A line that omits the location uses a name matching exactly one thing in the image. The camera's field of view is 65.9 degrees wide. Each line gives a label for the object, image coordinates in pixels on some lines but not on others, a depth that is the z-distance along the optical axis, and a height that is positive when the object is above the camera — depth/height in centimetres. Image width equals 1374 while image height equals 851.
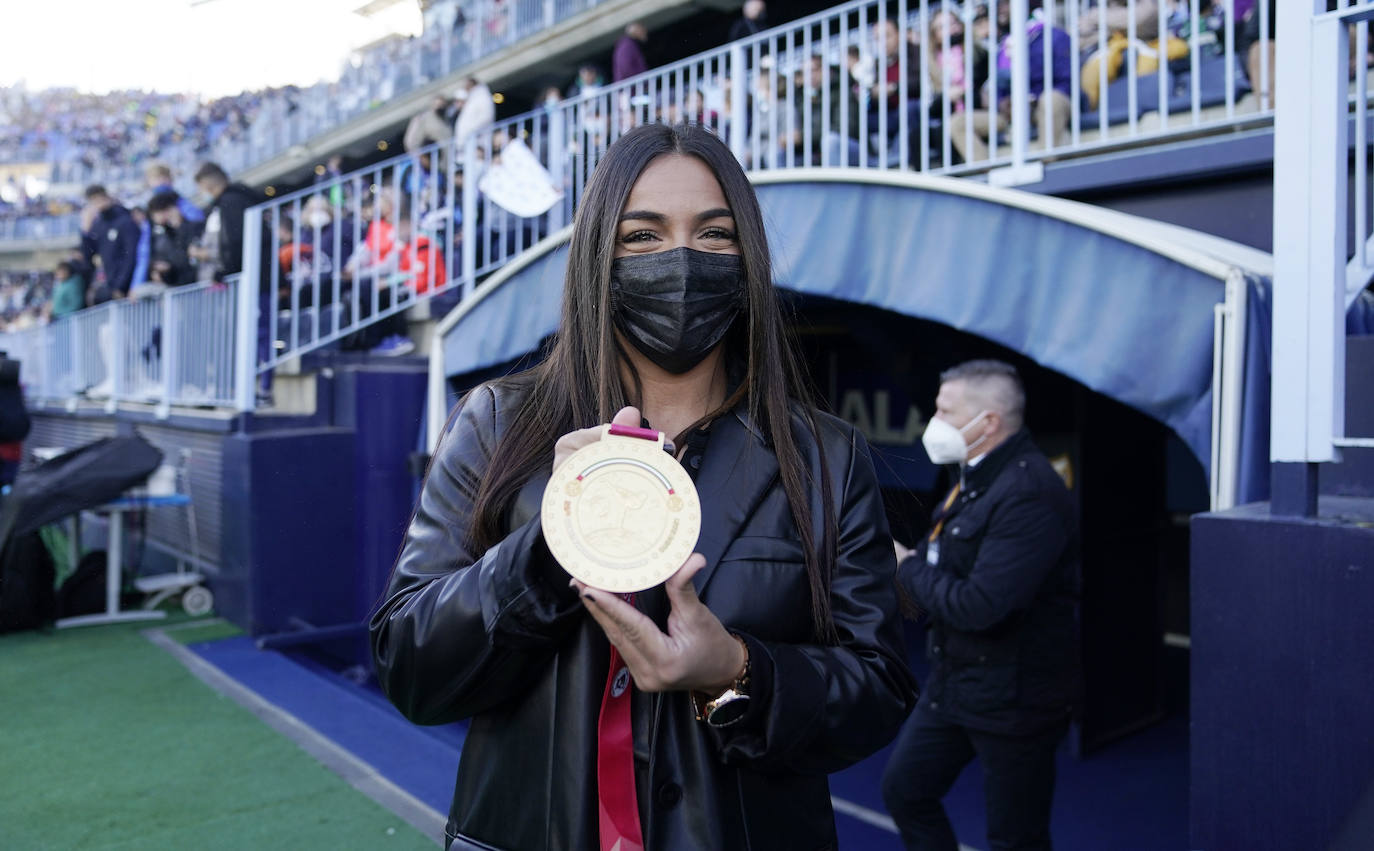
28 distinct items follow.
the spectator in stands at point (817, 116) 599 +192
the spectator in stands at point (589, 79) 1261 +418
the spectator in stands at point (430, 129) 1244 +349
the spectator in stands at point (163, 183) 1114 +254
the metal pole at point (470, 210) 768 +155
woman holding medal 134 -21
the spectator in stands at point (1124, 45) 529 +197
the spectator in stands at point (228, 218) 880 +171
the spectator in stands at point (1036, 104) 518 +170
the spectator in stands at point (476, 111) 1112 +331
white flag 719 +165
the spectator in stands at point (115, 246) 1117 +187
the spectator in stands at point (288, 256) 801 +126
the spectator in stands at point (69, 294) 1416 +170
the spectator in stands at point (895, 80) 628 +209
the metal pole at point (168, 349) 893 +62
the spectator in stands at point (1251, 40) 482 +187
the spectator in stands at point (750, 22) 991 +385
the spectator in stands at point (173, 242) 1034 +180
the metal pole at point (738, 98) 623 +195
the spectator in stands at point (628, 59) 1127 +393
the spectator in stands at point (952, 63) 548 +214
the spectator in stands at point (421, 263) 805 +124
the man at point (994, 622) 344 -65
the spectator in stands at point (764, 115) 617 +193
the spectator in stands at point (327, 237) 800 +141
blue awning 331 +56
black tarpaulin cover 746 -44
